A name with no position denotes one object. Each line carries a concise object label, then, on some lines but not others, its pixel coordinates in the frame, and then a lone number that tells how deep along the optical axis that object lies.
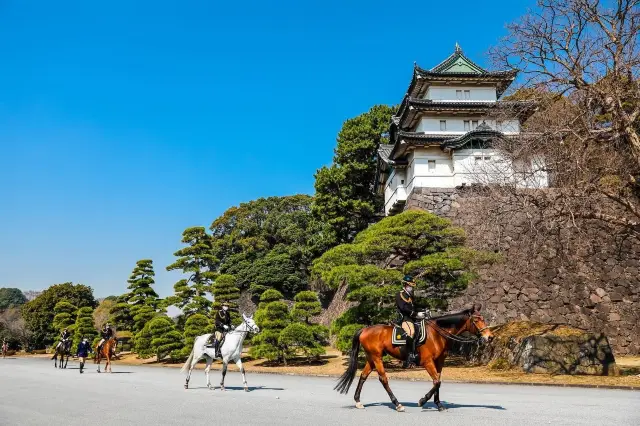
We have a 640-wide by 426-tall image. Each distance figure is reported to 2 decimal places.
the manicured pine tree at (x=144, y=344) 30.52
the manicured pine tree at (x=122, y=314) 39.42
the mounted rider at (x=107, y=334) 23.20
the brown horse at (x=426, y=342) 10.11
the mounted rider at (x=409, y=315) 10.09
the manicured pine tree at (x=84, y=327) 38.22
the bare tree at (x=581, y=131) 15.28
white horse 14.81
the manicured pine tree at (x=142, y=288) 37.72
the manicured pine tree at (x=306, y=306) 24.02
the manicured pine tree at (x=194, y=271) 31.88
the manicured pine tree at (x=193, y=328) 28.20
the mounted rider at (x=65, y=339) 27.95
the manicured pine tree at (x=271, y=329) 23.75
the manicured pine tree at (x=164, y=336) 29.16
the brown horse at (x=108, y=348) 22.77
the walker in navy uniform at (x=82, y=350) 23.71
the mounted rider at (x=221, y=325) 15.20
